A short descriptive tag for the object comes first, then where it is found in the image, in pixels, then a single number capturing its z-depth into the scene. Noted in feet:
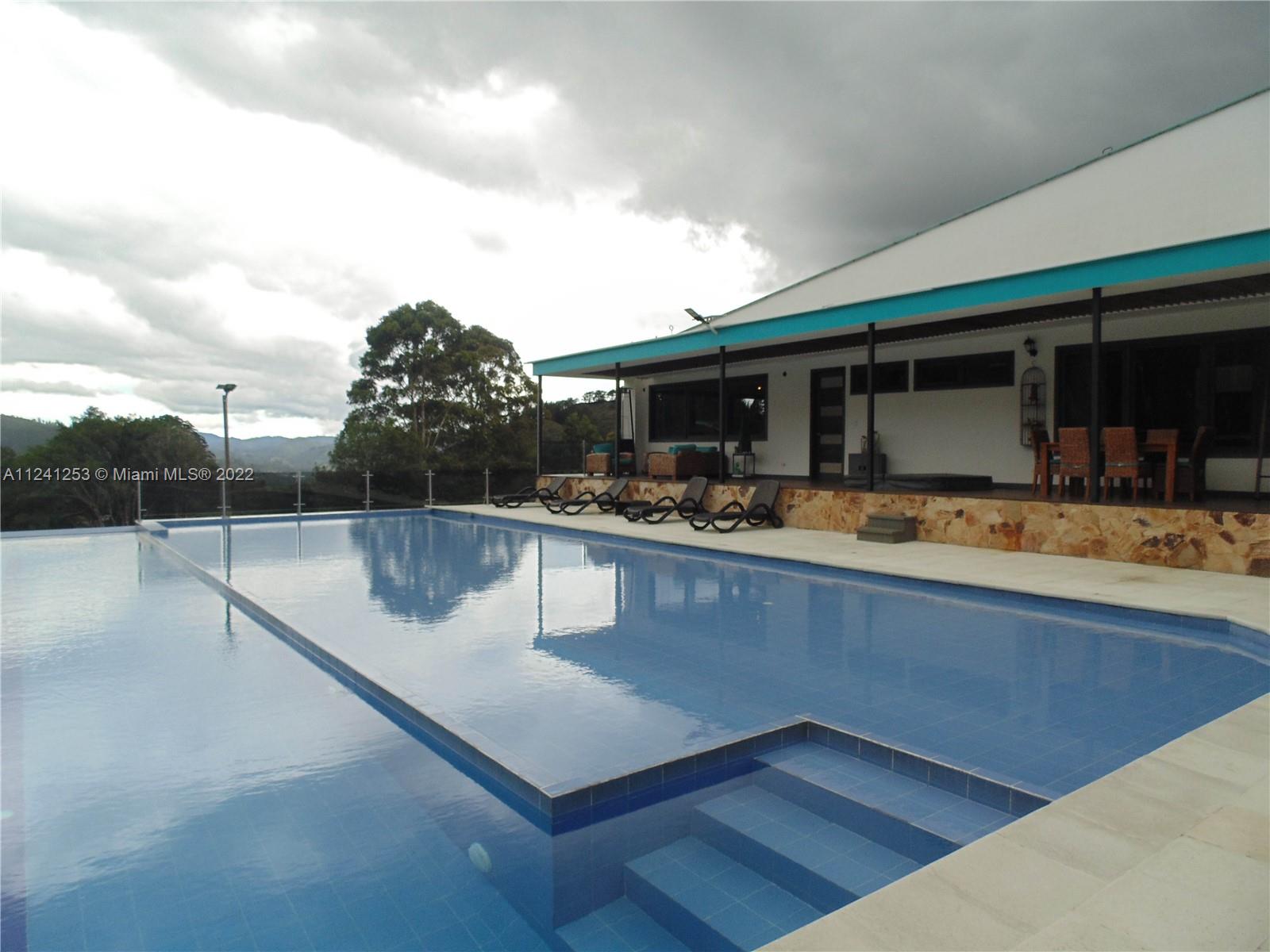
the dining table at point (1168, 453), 26.45
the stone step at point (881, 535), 31.50
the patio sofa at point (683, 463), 47.42
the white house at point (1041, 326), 28.94
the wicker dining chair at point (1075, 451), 27.73
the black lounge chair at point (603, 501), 48.16
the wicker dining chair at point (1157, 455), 26.73
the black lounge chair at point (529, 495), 53.57
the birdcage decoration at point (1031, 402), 36.24
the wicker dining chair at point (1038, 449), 31.24
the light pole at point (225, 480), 51.03
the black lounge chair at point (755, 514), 37.11
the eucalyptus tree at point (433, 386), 89.10
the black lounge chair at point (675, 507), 41.70
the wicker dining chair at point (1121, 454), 26.71
